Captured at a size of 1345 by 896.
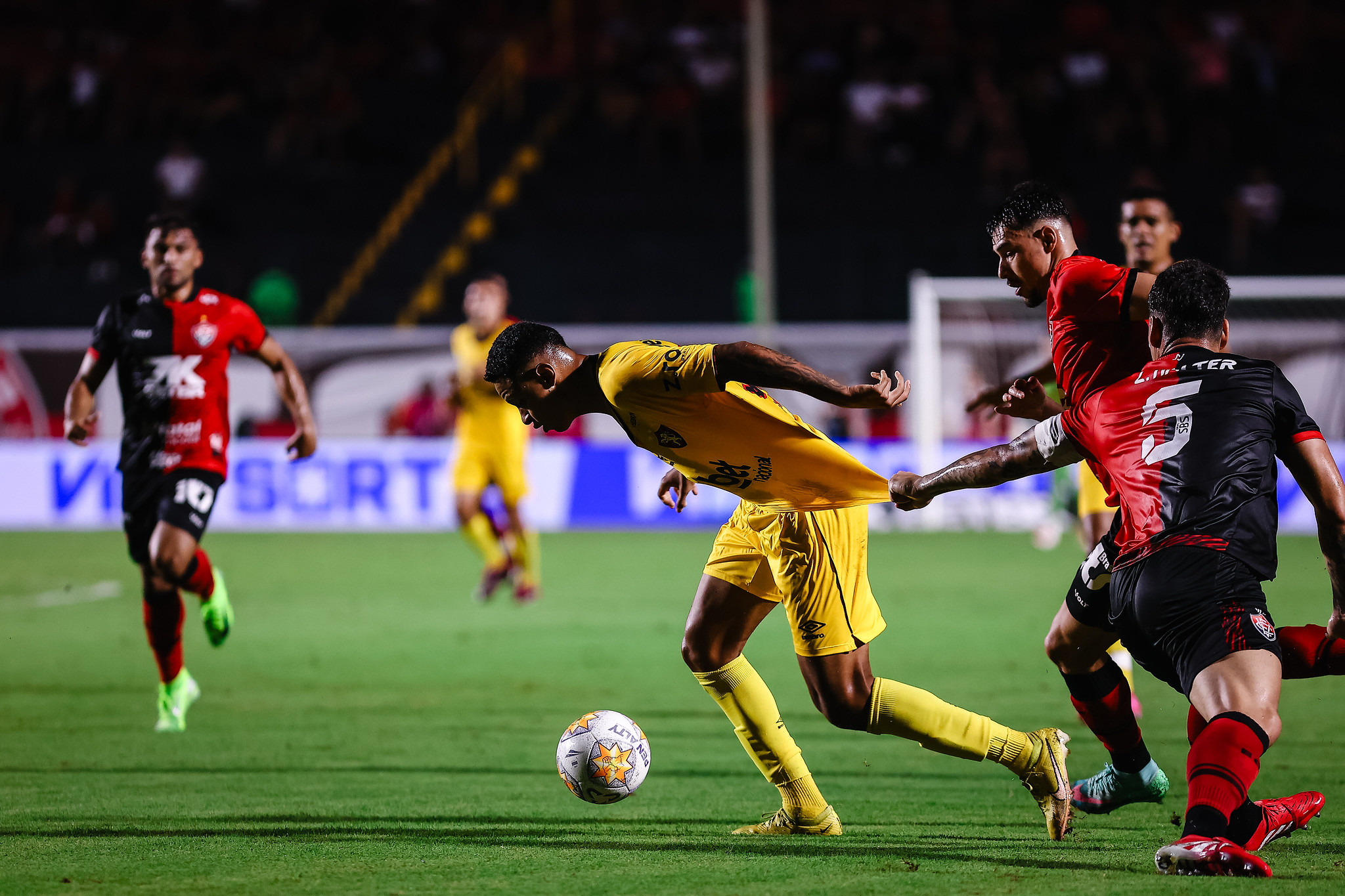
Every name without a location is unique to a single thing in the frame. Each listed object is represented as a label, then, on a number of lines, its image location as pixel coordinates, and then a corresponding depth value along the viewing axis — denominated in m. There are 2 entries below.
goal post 34.97
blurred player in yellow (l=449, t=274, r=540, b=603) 24.97
